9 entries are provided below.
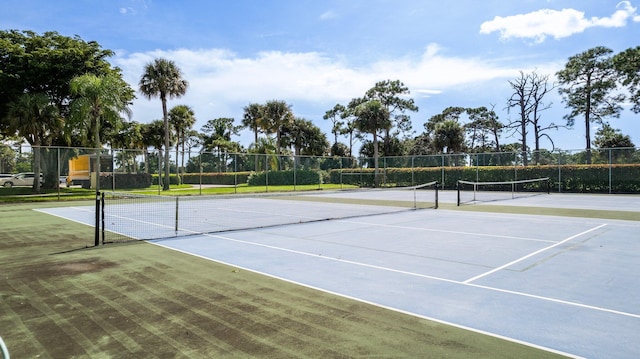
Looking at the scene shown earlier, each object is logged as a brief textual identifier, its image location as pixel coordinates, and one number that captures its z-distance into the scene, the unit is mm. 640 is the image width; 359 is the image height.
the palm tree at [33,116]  27109
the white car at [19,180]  23609
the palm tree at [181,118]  51438
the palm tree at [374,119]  41312
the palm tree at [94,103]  28219
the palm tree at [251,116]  55950
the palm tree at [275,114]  47312
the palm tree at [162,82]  34812
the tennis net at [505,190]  25578
